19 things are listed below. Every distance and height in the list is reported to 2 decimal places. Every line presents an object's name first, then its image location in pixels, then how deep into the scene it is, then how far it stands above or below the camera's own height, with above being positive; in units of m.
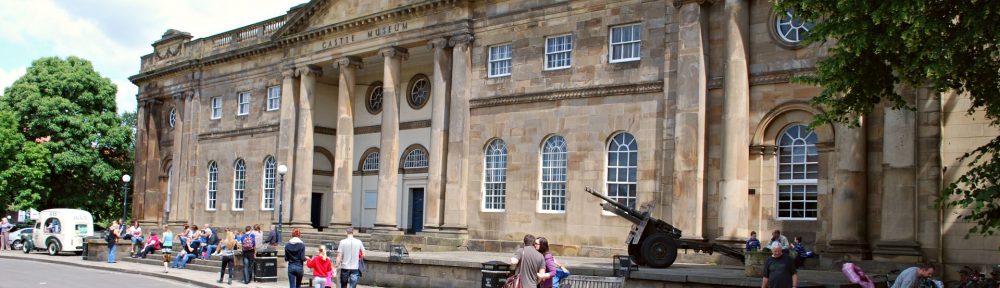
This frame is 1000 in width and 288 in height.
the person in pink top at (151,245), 35.06 -1.90
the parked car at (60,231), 38.72 -1.67
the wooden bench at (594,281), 17.66 -1.35
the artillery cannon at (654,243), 22.42 -0.77
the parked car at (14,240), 44.09 -2.33
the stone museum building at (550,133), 23.30 +2.13
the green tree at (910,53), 15.06 +2.58
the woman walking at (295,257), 21.14 -1.29
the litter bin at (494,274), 18.83 -1.33
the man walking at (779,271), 14.16 -0.83
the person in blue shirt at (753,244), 23.83 -0.78
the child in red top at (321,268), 19.77 -1.40
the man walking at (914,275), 14.89 -0.86
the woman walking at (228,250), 25.84 -1.46
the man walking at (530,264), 14.86 -0.89
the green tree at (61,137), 49.00 +2.63
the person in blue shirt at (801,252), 22.59 -0.89
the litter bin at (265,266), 25.31 -1.79
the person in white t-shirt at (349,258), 19.66 -1.18
